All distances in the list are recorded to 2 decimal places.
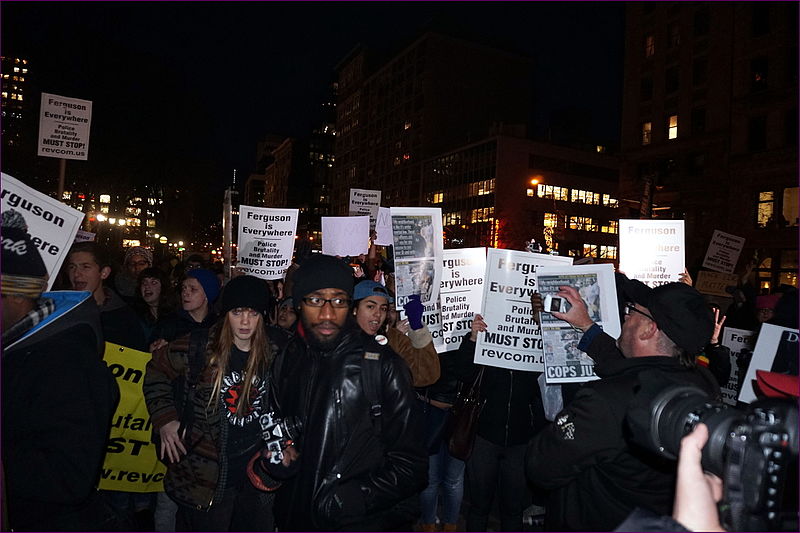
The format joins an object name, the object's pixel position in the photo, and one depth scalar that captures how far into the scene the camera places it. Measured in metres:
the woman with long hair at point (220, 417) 3.53
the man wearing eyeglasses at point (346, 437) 2.77
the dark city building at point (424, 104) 87.62
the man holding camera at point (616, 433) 2.51
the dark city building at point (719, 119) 30.88
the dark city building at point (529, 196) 67.62
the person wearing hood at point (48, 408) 2.36
